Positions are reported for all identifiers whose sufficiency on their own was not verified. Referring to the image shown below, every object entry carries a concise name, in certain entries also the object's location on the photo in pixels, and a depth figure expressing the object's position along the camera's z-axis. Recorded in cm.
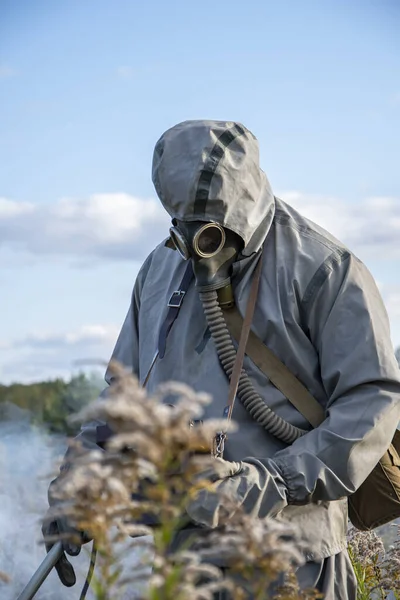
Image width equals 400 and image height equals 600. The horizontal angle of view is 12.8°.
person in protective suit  514
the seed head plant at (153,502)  226
